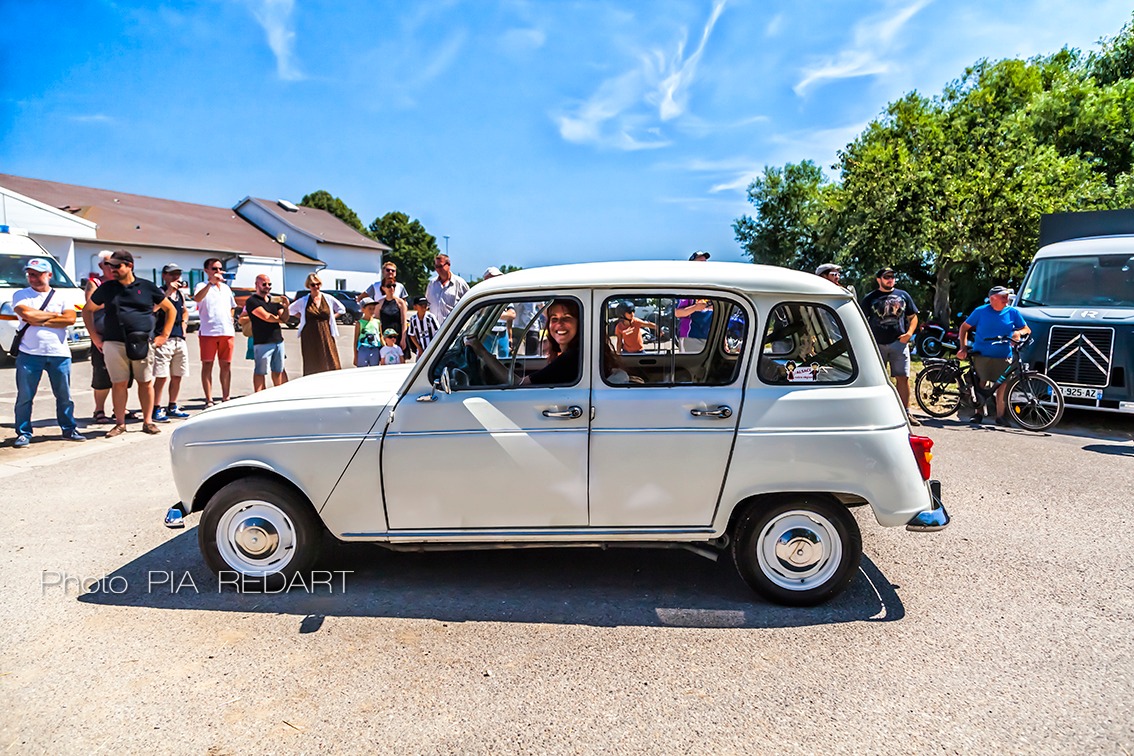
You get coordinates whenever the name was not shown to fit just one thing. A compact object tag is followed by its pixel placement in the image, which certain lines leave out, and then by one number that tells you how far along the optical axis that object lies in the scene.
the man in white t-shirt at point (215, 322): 9.16
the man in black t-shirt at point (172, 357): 8.40
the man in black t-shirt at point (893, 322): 8.62
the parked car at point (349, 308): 30.18
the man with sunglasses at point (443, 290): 8.19
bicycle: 8.88
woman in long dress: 8.55
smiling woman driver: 3.84
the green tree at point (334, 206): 72.31
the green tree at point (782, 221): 40.91
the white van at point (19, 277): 13.16
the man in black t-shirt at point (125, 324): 7.57
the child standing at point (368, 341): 8.19
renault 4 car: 3.74
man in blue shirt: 9.05
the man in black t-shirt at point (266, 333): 8.93
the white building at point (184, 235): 25.48
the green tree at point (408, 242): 67.31
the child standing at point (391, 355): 7.64
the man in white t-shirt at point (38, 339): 7.17
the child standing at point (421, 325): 7.61
